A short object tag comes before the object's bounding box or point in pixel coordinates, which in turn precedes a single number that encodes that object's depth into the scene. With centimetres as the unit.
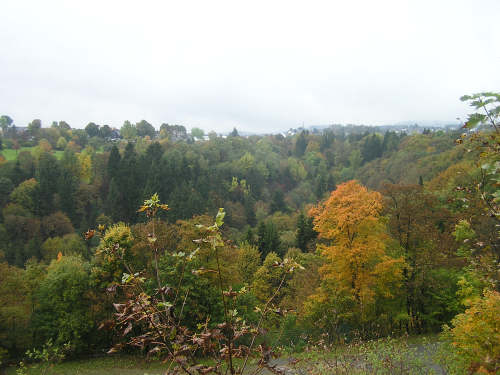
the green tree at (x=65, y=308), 1675
